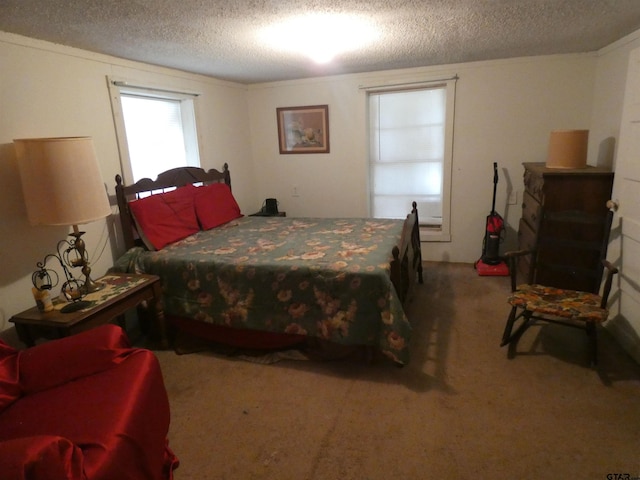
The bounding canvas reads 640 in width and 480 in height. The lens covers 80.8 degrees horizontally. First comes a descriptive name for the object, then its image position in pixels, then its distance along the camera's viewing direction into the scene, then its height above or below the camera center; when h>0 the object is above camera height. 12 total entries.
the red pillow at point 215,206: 3.53 -0.43
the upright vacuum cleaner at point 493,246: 3.88 -0.98
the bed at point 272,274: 2.30 -0.74
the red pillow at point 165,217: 2.94 -0.43
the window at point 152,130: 3.06 +0.31
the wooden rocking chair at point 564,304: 2.23 -0.96
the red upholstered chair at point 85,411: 1.07 -0.88
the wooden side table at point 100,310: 1.98 -0.79
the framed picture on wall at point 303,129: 4.45 +0.34
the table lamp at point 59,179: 2.00 -0.06
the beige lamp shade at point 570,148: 2.93 -0.01
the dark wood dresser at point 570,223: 2.75 -0.58
